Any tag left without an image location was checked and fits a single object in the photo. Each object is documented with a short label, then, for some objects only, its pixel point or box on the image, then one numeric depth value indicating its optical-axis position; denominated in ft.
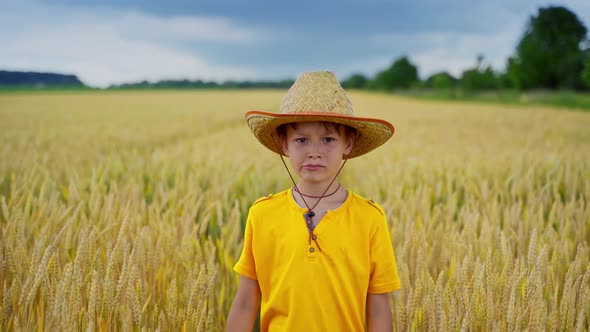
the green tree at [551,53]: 141.49
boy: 3.96
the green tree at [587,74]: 94.48
